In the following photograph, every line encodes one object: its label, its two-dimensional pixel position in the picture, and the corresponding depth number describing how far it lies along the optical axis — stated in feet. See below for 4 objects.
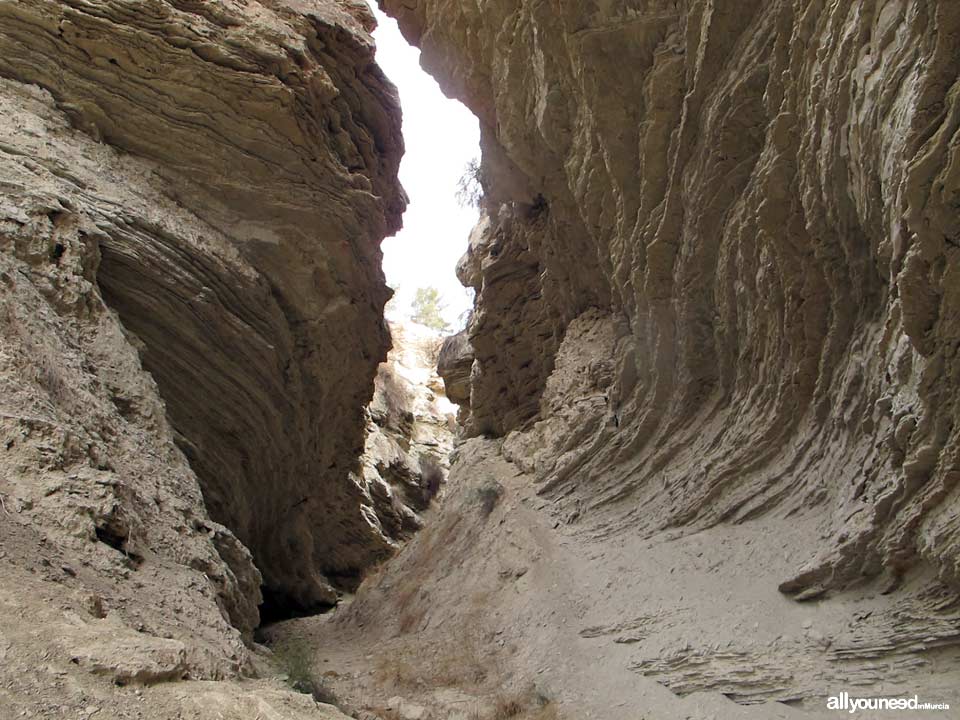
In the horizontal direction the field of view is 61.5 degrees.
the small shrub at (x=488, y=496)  37.81
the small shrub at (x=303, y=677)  21.61
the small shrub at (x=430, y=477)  68.69
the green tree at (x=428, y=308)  131.54
